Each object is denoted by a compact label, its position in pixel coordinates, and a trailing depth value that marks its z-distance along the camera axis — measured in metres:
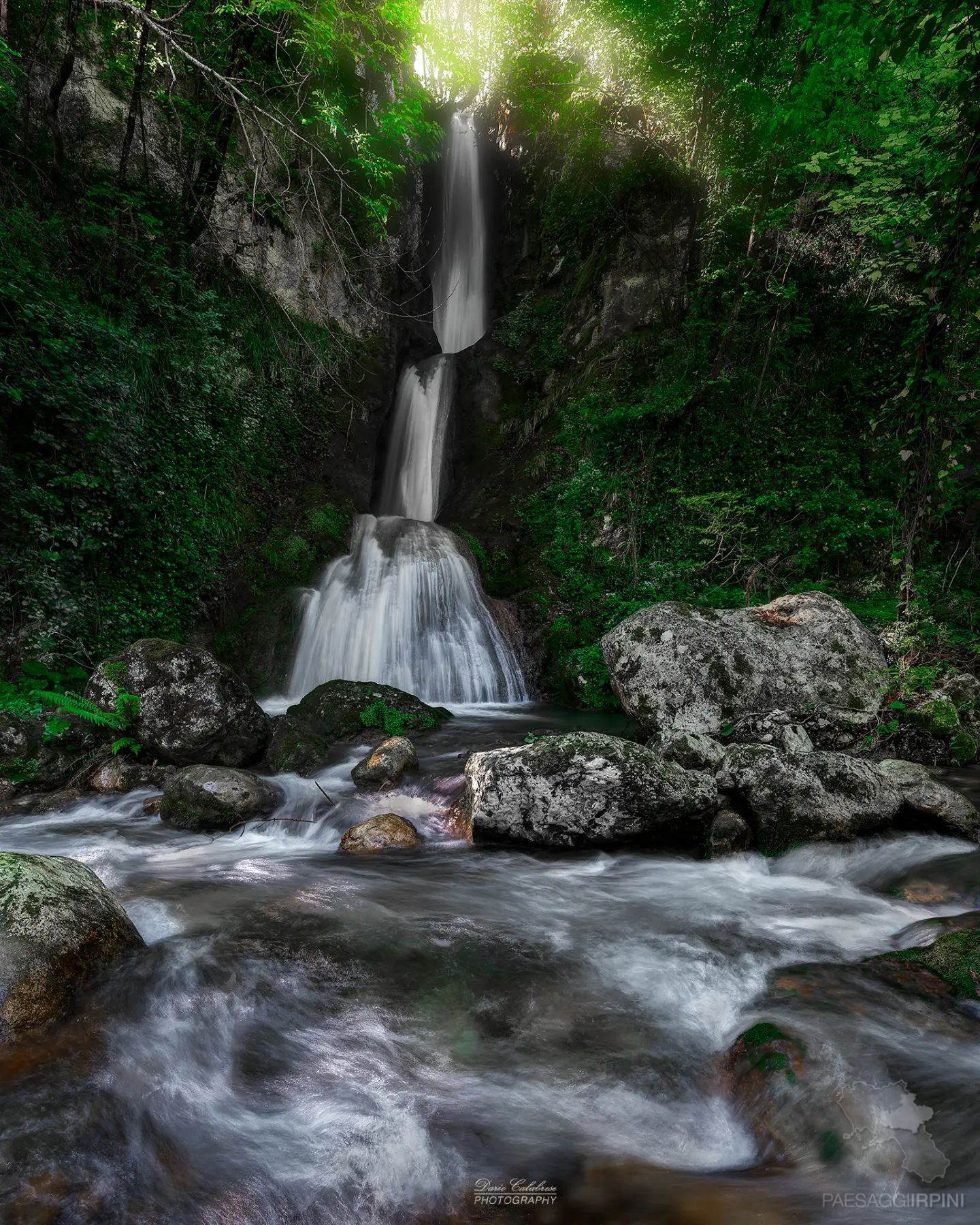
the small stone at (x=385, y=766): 6.23
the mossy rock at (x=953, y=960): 2.85
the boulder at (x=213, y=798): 5.36
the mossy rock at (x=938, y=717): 6.13
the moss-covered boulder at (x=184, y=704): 6.44
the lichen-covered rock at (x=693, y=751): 5.49
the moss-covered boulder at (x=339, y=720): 6.83
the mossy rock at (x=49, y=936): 2.46
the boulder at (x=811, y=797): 4.61
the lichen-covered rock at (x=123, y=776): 6.10
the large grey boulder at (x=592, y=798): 4.73
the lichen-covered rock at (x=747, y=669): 6.67
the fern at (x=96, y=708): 6.01
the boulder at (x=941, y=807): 4.53
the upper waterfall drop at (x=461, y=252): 23.23
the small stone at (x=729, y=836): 4.66
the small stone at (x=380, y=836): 5.08
